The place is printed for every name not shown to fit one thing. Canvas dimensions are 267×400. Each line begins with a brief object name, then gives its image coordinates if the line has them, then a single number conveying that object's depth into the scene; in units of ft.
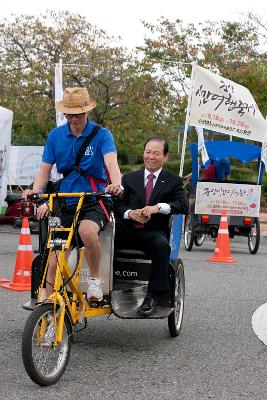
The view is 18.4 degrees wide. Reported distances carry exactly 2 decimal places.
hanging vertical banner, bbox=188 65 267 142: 53.78
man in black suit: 21.53
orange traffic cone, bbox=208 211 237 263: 45.60
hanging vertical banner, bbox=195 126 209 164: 53.81
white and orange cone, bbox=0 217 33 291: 32.19
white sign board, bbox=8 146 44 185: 72.49
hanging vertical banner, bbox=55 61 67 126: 52.60
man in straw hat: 20.08
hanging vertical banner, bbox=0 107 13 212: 48.37
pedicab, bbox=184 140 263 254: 52.47
